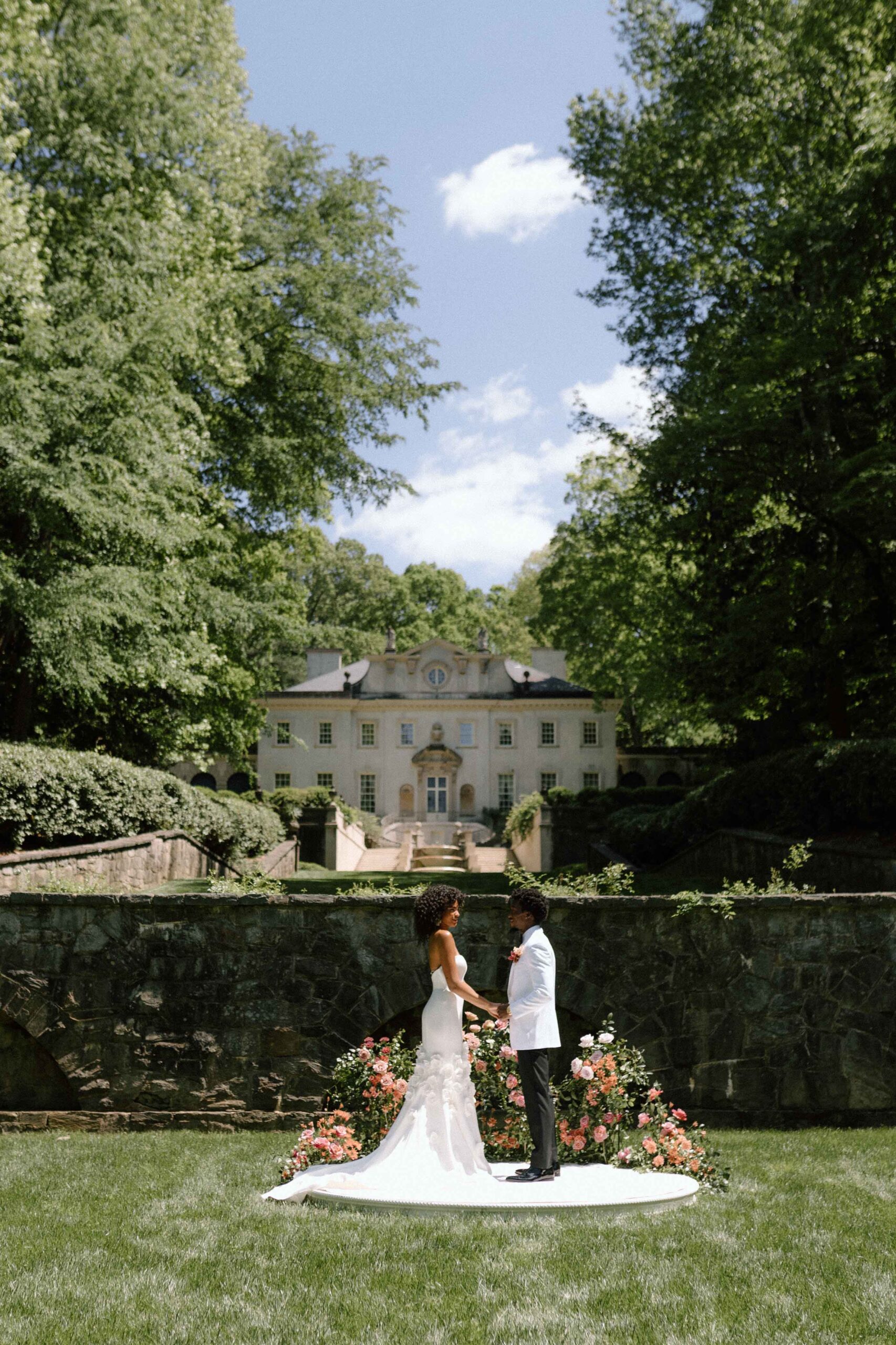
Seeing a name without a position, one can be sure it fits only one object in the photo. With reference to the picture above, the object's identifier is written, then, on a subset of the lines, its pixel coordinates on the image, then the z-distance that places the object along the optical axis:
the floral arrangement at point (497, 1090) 7.03
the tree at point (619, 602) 25.89
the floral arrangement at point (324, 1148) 6.52
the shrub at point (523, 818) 32.50
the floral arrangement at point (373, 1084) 6.99
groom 6.25
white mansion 51.56
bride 6.08
